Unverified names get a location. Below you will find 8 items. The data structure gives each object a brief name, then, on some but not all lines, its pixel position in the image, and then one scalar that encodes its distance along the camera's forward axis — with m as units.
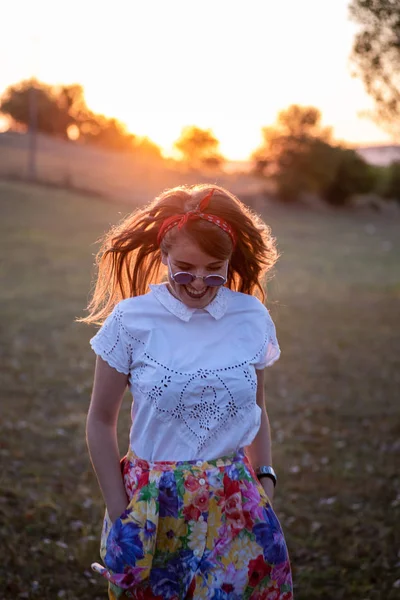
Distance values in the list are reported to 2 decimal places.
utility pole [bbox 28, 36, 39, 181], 46.66
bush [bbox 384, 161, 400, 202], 66.38
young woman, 2.62
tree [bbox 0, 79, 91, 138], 52.25
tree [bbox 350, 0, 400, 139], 13.68
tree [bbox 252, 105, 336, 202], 61.44
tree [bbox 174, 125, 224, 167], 74.25
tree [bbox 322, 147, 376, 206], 63.56
